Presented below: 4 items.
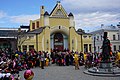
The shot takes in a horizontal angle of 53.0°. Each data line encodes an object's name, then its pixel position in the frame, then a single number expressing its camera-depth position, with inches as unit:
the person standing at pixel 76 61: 446.0
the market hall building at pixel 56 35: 810.9
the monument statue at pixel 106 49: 381.0
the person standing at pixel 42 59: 471.4
